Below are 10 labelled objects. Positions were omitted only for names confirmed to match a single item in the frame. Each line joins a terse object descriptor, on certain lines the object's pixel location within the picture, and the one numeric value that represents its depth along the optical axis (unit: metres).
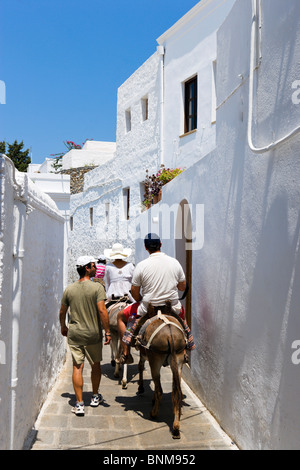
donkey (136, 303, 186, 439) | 5.01
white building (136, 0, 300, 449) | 3.46
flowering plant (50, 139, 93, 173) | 29.33
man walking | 5.67
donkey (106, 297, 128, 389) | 7.20
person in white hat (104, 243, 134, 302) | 7.67
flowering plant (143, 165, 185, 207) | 12.34
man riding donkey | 5.50
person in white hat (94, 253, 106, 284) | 10.41
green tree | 37.38
